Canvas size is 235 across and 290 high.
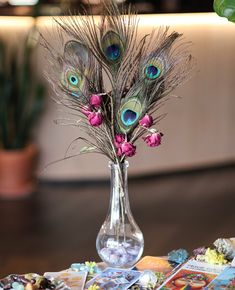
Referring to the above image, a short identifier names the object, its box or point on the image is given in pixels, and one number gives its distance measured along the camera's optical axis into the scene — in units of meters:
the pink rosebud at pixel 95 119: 1.73
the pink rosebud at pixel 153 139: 1.75
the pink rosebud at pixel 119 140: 1.78
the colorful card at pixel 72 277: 1.80
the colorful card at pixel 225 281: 1.74
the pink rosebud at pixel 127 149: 1.75
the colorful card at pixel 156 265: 1.88
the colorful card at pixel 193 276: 1.76
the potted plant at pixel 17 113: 4.89
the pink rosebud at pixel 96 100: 1.74
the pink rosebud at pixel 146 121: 1.73
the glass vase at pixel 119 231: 1.84
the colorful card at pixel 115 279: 1.79
